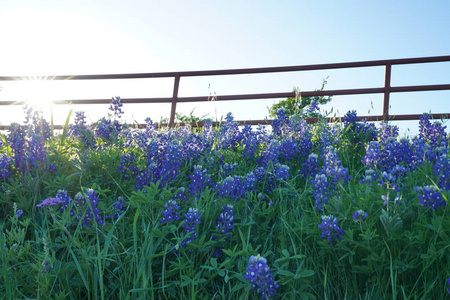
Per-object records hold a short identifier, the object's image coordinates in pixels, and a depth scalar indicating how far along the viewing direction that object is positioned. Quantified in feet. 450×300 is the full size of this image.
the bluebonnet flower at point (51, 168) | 10.61
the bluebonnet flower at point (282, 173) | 10.23
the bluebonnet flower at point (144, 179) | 9.97
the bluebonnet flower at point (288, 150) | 12.03
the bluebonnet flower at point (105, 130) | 13.51
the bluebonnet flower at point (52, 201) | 8.50
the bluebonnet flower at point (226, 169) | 10.90
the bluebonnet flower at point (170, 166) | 9.92
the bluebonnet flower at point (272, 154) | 11.32
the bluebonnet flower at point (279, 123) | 15.37
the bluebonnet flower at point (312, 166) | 10.73
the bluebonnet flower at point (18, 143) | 10.63
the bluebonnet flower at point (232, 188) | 9.22
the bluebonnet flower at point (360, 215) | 7.34
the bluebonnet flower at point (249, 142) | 12.97
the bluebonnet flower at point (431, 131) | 12.87
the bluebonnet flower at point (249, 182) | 9.87
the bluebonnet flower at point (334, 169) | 8.63
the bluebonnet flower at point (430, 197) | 7.62
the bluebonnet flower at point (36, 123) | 12.82
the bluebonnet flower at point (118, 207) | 8.95
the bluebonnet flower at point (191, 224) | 7.83
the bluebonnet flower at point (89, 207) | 8.30
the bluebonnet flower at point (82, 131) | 12.83
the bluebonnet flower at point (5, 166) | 10.37
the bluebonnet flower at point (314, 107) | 16.43
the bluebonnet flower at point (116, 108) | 14.08
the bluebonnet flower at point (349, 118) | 14.25
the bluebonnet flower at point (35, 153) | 10.47
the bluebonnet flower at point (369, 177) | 8.38
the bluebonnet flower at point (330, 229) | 7.39
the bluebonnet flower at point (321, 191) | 8.54
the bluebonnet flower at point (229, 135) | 13.75
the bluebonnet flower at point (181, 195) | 9.01
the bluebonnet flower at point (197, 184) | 9.24
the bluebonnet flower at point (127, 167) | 10.72
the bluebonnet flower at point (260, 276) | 6.44
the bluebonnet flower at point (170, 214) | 8.12
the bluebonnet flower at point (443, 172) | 8.28
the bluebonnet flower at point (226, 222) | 8.13
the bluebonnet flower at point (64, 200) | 8.62
